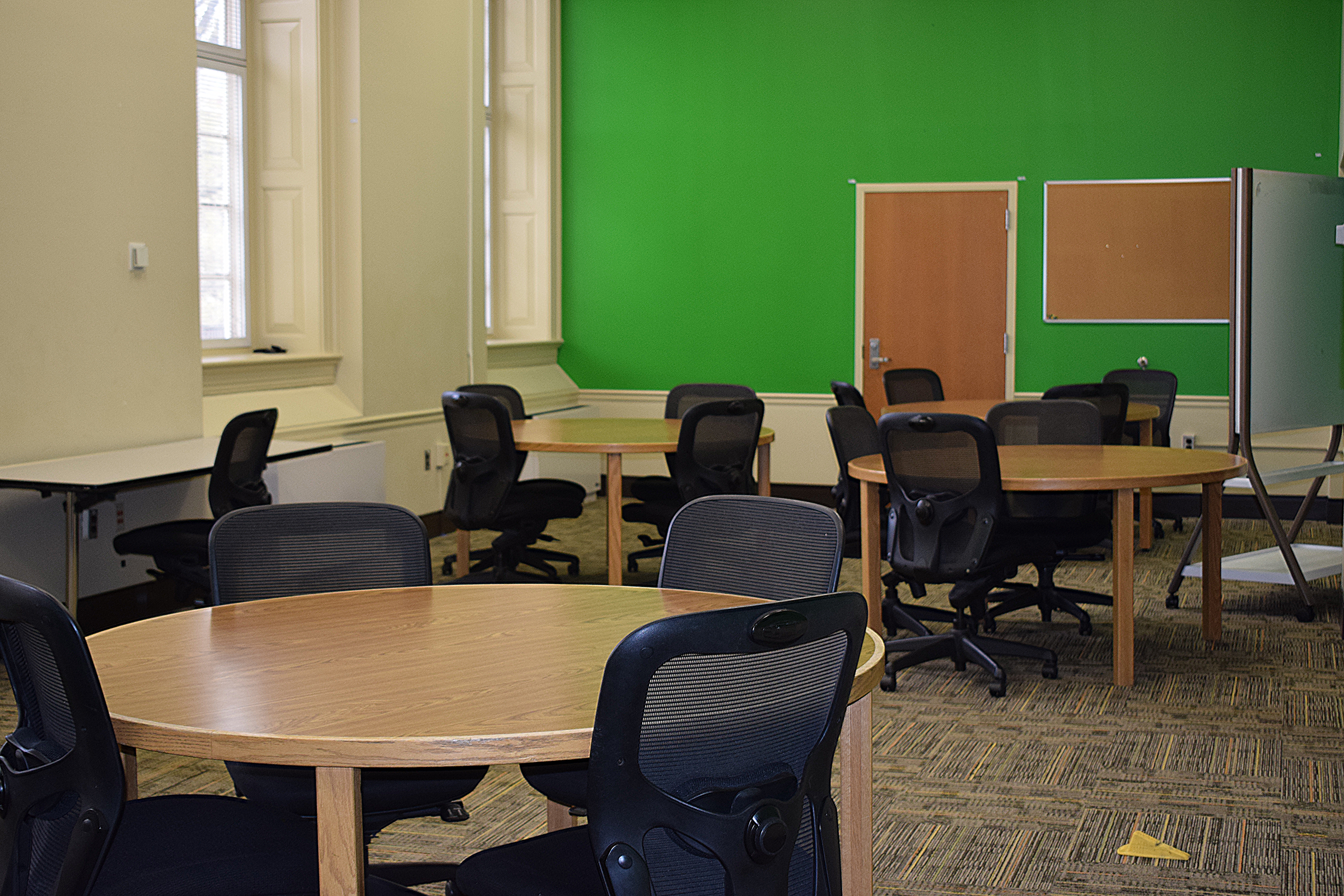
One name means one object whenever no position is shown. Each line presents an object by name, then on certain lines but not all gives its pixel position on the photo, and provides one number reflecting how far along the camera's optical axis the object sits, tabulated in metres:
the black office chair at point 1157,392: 7.46
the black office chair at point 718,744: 1.58
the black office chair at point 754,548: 2.59
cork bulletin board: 8.06
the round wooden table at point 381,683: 1.66
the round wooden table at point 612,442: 5.54
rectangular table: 4.38
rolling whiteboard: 5.27
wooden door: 8.48
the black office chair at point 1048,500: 4.98
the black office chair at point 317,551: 2.66
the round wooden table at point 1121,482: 4.36
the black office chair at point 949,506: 4.20
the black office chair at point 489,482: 5.49
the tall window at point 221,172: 6.52
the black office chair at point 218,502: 4.59
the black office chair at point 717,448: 5.46
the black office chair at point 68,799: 1.64
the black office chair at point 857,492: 5.06
